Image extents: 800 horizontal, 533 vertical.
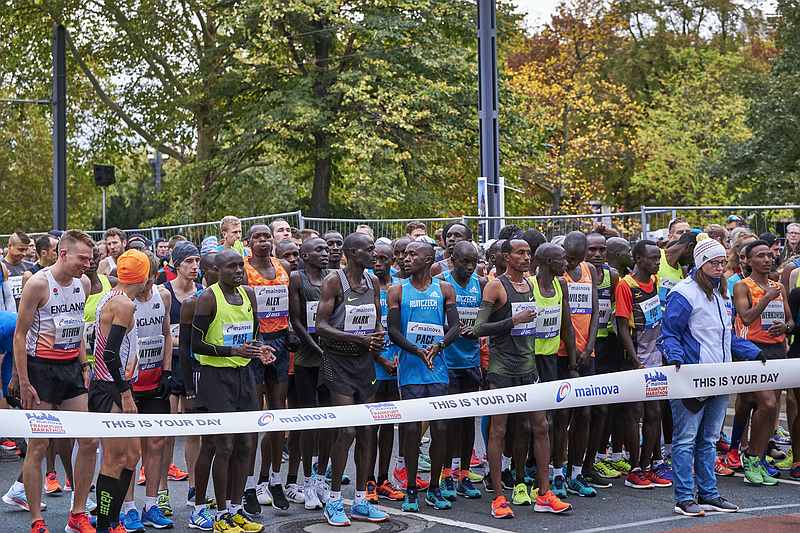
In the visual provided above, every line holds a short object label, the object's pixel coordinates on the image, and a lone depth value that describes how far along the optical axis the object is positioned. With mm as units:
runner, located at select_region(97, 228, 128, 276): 12992
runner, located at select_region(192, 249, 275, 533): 8828
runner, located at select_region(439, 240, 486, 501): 10305
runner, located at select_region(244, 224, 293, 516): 10180
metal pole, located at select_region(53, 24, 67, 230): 27078
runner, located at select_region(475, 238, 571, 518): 9641
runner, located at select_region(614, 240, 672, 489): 10664
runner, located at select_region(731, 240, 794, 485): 10648
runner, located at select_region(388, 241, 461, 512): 9617
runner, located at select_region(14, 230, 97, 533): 8805
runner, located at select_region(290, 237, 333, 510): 10125
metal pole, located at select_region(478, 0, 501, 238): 19000
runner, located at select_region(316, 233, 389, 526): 9422
